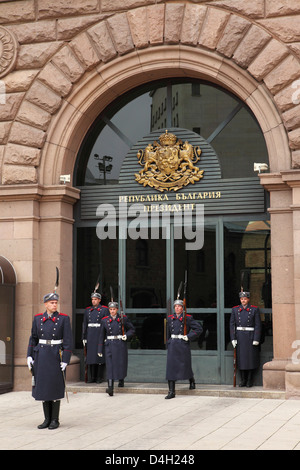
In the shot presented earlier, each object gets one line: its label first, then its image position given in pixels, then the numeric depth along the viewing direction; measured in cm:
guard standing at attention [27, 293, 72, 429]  928
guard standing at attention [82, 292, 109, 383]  1339
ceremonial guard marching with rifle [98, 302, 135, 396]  1266
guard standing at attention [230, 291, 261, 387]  1252
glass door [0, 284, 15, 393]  1291
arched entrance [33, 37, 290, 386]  1262
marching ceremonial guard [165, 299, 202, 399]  1206
